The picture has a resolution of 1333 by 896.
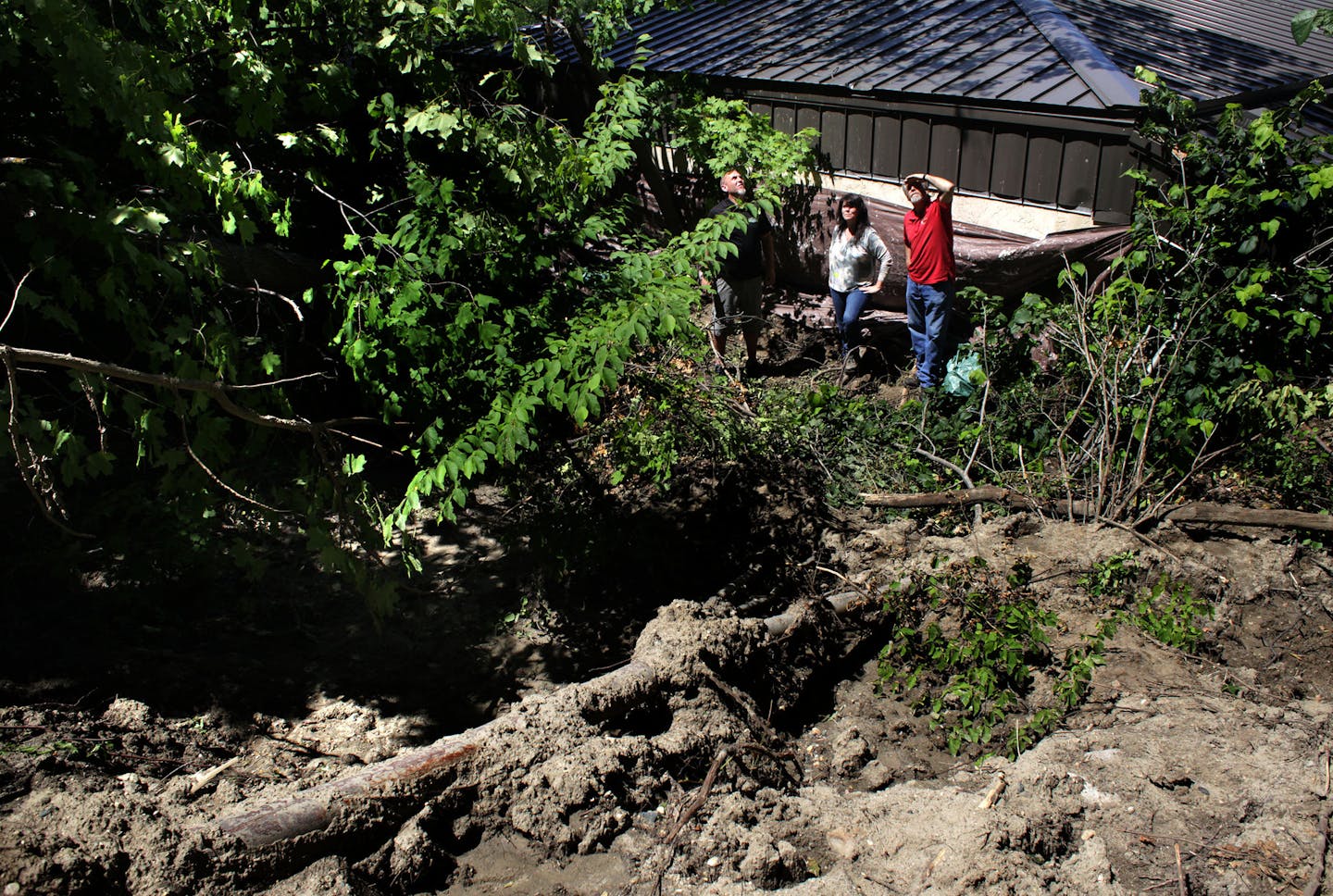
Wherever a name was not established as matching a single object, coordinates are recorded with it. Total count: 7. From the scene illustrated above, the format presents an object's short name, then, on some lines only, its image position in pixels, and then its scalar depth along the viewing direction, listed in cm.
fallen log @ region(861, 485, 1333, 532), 501
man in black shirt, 771
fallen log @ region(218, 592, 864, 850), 307
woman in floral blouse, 763
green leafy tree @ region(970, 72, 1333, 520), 554
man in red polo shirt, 695
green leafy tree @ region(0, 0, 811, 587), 340
